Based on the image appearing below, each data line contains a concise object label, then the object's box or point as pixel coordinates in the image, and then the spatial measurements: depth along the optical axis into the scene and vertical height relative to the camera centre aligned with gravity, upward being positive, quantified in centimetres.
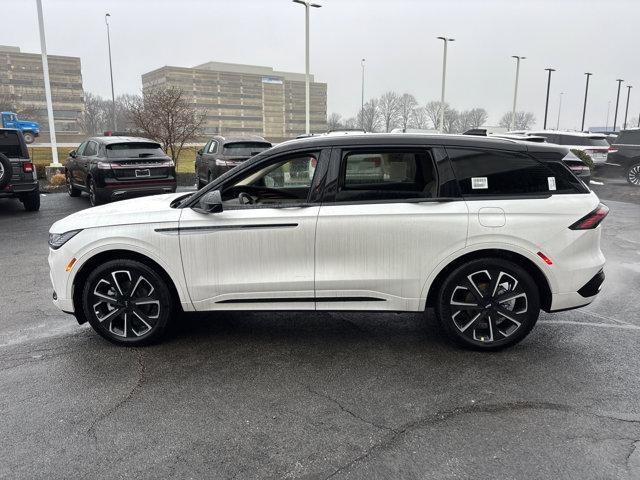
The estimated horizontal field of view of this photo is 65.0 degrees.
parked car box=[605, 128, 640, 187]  1797 -8
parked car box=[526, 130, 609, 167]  1998 +42
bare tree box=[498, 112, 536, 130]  9199 +598
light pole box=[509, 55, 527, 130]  4200 +534
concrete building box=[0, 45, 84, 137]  8825 +1201
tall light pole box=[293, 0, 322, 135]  2353 +549
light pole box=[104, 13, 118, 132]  3445 +910
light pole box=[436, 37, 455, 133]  3538 +635
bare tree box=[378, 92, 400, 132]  8288 +692
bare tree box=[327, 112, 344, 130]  8579 +563
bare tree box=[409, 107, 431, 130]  8538 +565
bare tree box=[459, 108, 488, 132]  8169 +552
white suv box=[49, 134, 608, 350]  394 -71
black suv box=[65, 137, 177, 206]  1175 -45
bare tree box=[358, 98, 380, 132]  7675 +578
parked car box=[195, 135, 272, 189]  1416 -4
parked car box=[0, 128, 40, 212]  1078 -31
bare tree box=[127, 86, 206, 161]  2022 +130
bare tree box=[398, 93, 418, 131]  8288 +726
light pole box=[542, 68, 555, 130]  4650 +626
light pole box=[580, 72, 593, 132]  5464 +615
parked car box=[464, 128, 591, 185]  1280 -42
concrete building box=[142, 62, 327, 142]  10400 +1122
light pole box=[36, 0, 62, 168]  1767 +260
